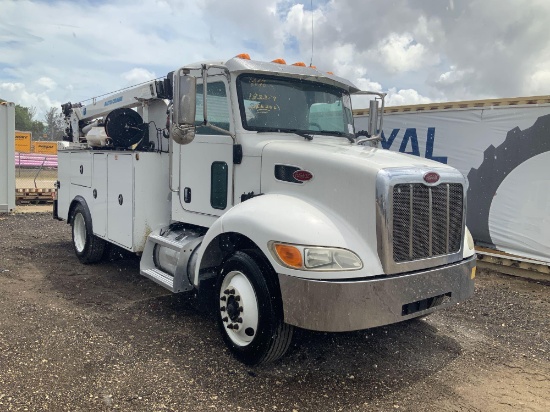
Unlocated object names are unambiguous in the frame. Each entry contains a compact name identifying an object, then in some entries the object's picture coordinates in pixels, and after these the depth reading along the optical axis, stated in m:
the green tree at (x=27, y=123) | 70.14
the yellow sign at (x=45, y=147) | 28.67
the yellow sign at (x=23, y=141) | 20.86
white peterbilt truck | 3.46
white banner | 7.48
